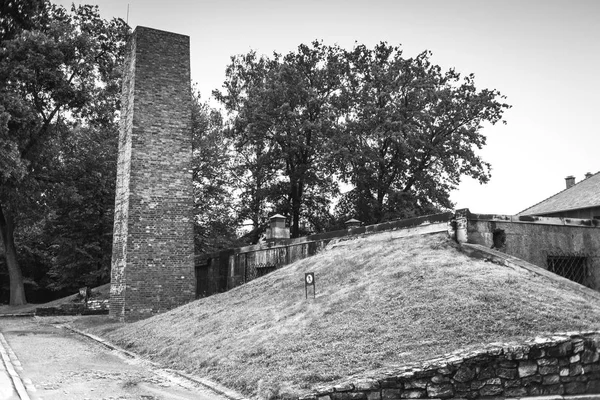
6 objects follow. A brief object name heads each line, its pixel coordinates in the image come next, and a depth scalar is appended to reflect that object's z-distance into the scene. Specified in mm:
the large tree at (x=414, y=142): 28812
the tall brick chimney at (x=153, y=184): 17328
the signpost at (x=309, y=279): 11091
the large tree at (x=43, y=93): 23516
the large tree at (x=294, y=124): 30781
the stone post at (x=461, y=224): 11539
